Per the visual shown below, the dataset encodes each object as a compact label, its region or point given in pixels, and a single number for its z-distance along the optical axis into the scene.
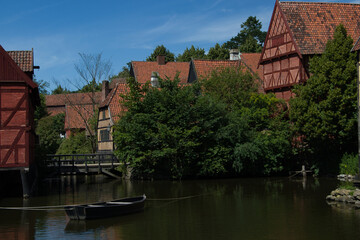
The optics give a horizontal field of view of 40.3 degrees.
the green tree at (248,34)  81.60
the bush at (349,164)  32.52
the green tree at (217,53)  71.38
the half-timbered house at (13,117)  24.52
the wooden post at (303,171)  36.66
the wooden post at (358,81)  26.40
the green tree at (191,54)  76.44
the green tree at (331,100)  32.59
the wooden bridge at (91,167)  36.81
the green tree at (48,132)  50.23
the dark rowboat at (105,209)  19.11
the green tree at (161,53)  78.00
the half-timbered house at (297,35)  39.03
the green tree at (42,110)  59.34
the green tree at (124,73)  83.84
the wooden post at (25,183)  24.89
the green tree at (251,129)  35.84
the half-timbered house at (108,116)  42.78
